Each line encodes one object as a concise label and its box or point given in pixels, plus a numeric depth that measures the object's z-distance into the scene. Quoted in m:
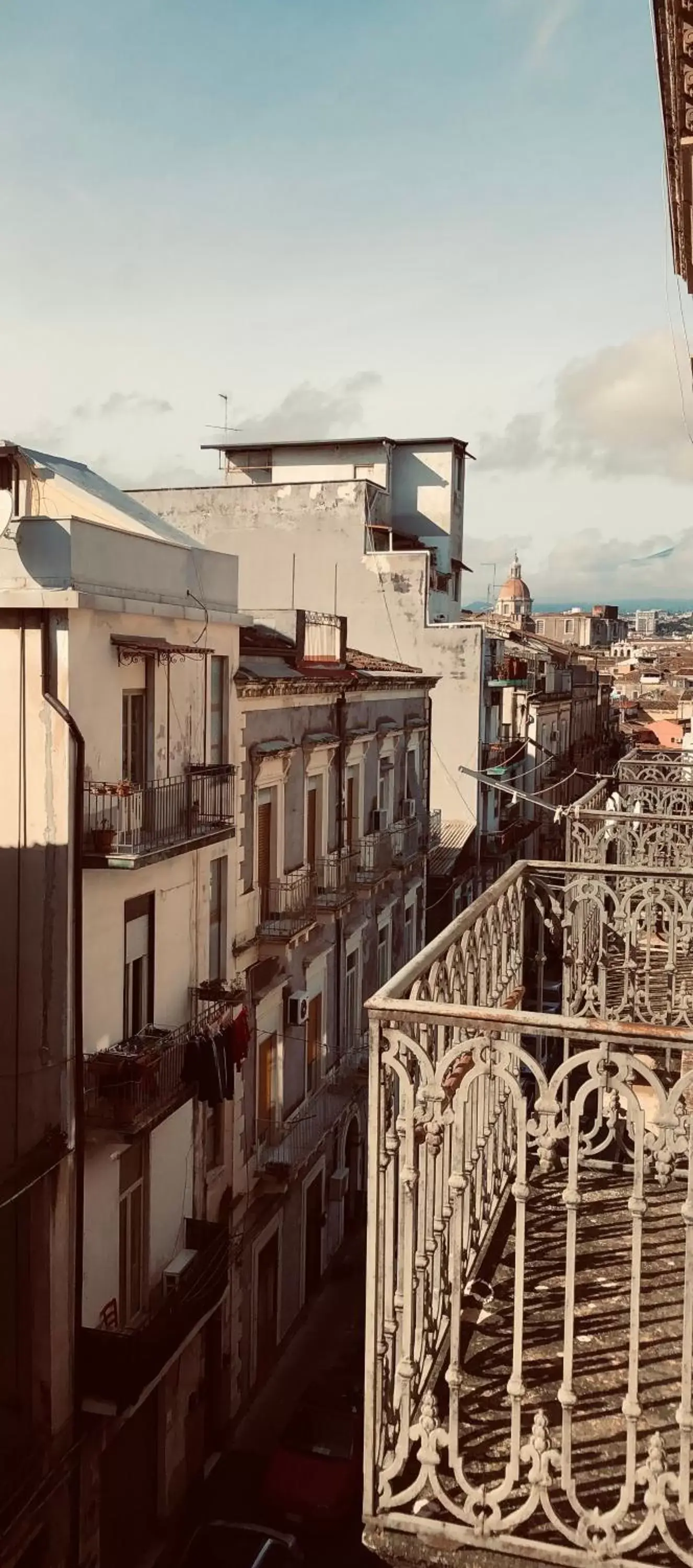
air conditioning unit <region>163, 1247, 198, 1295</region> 16.86
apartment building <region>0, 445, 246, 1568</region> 14.37
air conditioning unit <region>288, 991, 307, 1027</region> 21.75
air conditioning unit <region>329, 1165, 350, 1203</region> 25.09
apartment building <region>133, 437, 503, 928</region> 35.50
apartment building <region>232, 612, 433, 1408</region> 20.38
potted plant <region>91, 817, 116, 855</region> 14.68
